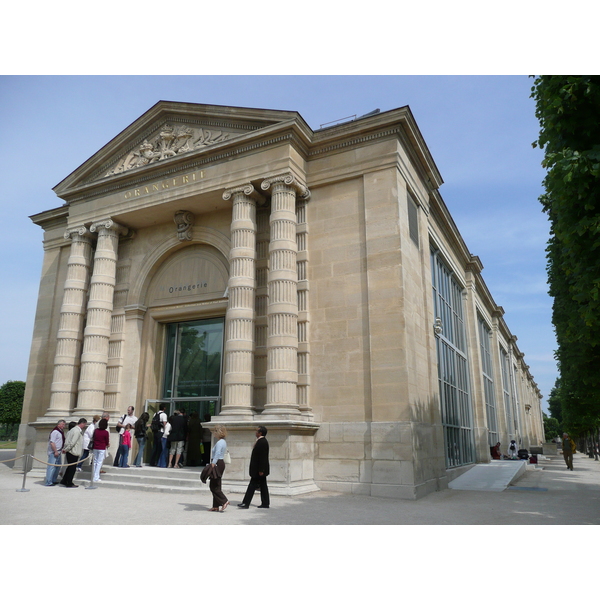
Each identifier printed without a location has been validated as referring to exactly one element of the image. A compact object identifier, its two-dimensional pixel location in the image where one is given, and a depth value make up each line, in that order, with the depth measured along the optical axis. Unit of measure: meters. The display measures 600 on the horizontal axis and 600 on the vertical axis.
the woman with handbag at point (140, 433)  16.25
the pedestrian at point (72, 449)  14.13
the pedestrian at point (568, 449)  27.26
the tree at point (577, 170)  9.11
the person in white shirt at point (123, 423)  16.06
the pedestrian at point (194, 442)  17.30
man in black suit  10.55
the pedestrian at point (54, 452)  14.38
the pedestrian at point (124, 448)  16.00
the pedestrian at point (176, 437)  15.88
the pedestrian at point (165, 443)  16.08
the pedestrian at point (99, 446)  14.28
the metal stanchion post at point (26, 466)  12.77
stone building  14.27
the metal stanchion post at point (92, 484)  13.91
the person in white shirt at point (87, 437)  15.19
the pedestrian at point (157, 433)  16.27
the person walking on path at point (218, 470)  10.08
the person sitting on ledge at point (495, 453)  30.94
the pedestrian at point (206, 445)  15.66
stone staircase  13.27
